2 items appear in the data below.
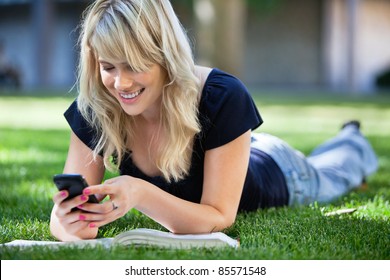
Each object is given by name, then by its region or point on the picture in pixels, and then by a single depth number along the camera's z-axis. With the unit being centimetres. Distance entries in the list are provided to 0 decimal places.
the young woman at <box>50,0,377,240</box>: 279
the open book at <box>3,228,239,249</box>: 268
